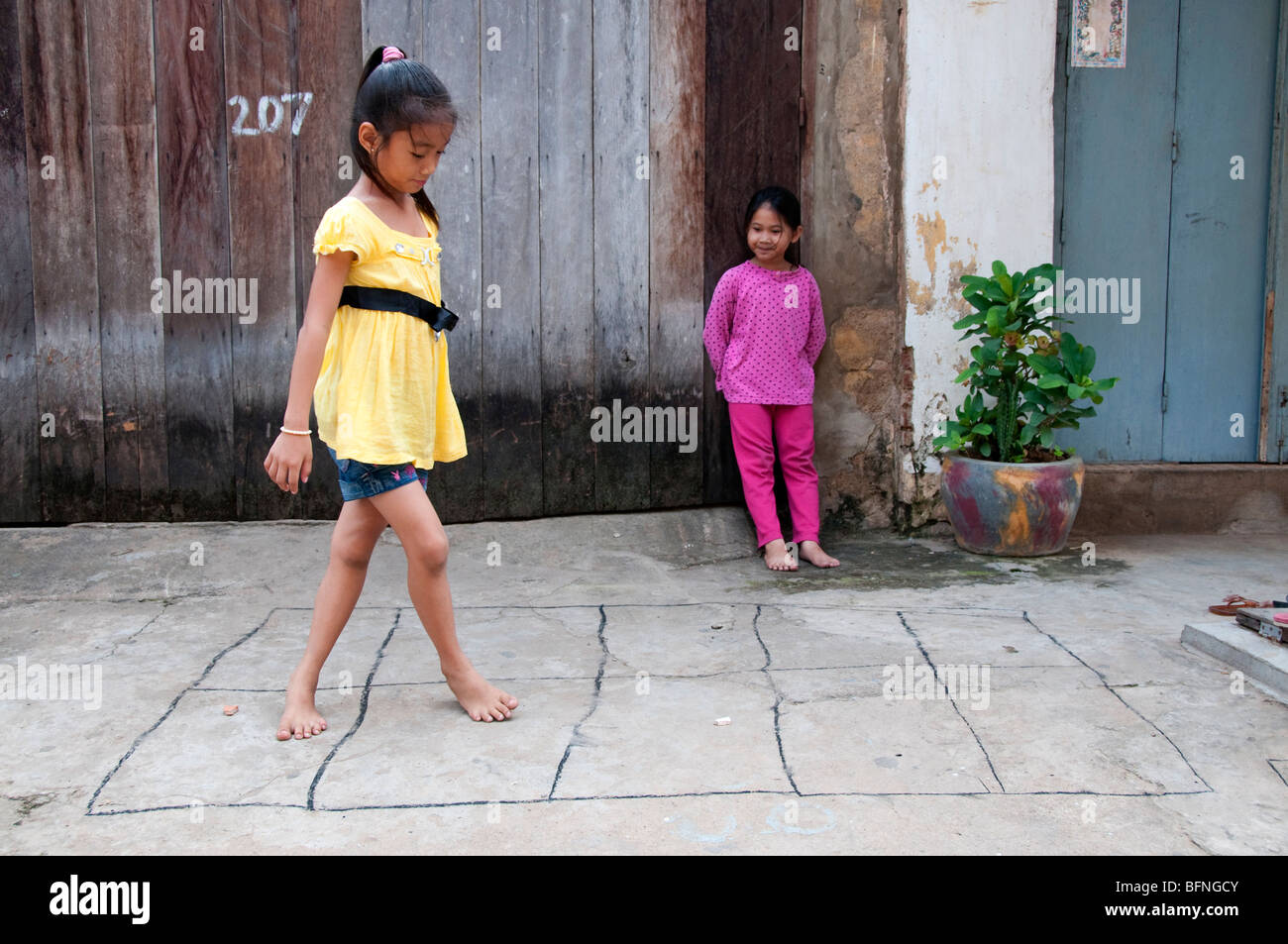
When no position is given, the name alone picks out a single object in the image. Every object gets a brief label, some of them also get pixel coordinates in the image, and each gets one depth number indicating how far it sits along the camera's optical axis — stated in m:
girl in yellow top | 2.24
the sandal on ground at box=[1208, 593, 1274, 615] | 3.11
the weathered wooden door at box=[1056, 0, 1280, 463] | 4.28
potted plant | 3.77
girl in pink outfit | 3.91
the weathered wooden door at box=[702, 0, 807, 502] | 3.96
